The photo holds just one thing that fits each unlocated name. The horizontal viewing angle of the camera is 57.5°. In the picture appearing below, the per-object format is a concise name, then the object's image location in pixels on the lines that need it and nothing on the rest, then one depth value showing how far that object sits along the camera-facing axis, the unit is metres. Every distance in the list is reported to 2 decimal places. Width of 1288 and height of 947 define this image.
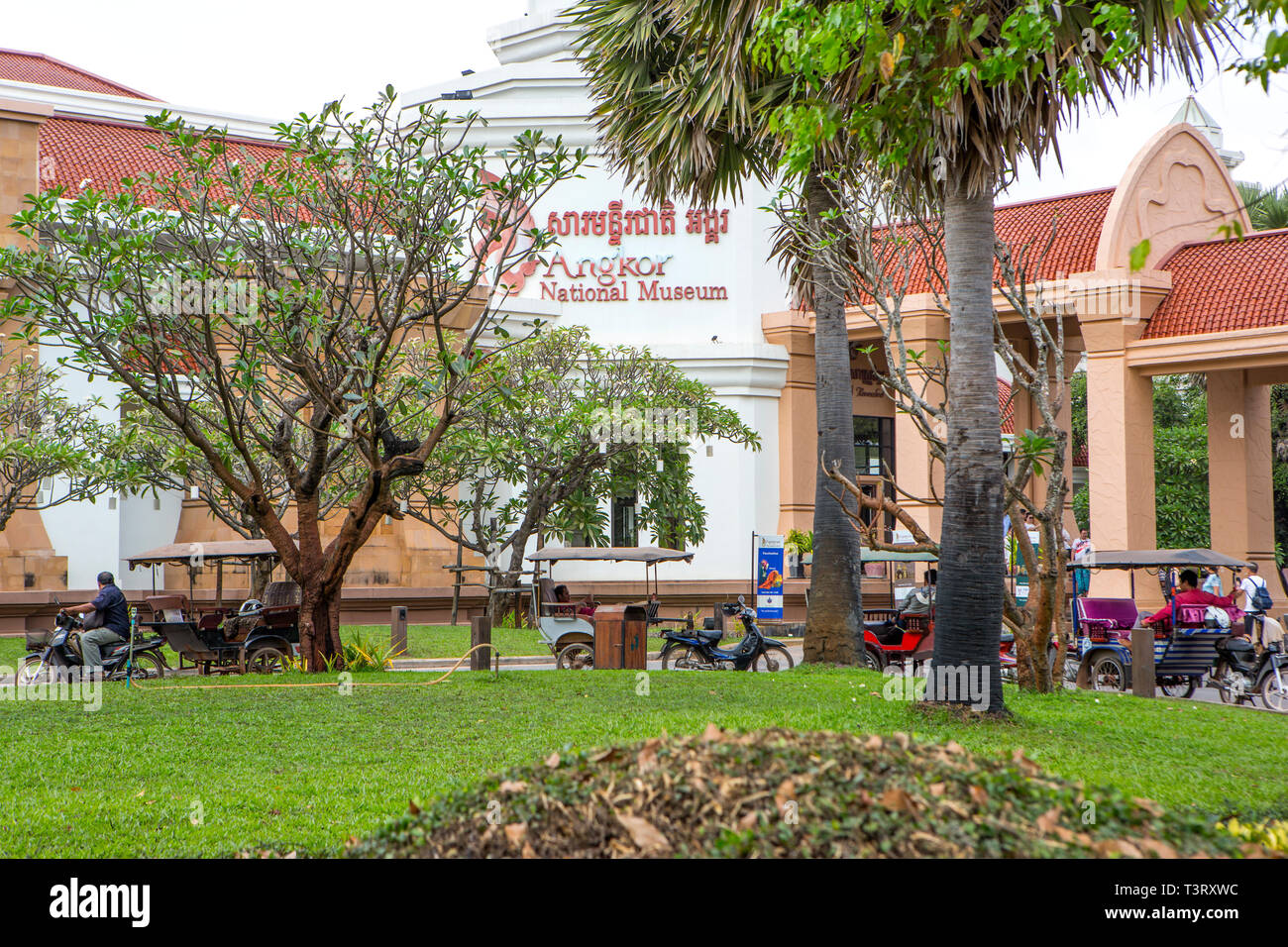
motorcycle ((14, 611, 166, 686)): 14.73
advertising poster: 21.48
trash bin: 16.62
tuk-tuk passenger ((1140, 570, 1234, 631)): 15.41
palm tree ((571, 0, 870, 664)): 12.96
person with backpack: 19.67
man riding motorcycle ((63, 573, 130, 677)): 14.59
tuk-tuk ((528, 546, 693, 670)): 17.44
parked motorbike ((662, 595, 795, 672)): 16.95
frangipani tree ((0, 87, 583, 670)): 13.59
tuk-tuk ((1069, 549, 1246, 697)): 14.41
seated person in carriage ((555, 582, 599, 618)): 18.59
